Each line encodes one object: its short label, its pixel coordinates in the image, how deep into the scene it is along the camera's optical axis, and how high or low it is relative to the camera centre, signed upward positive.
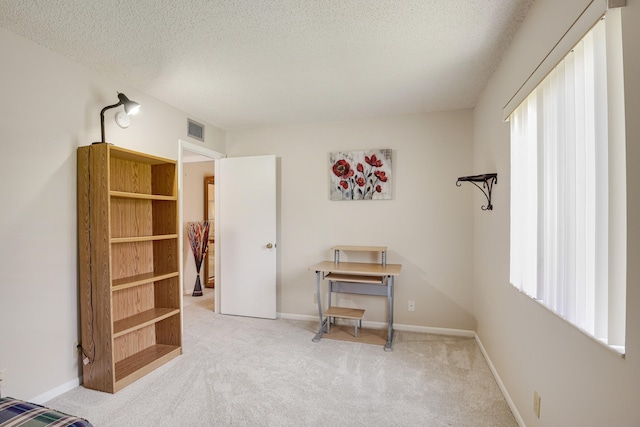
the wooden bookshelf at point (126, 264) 2.23 -0.44
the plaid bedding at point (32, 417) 1.14 -0.78
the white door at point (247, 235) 3.85 -0.30
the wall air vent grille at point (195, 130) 3.49 +0.94
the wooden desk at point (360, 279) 3.06 -0.71
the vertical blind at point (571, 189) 1.07 +0.08
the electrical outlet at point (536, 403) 1.58 -1.00
